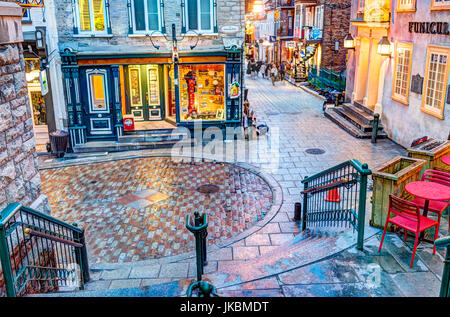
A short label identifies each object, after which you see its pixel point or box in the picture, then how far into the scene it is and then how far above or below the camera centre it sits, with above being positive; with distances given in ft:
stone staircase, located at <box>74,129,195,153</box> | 52.80 -12.12
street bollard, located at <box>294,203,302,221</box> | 31.09 -12.34
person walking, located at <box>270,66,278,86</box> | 111.18 -8.10
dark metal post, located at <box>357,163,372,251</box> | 20.85 -8.32
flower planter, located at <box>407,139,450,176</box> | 28.96 -7.80
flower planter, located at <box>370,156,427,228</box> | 23.85 -8.21
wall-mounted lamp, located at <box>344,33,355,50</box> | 65.26 +0.10
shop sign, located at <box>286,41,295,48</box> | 126.04 -0.36
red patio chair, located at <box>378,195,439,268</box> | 20.26 -8.79
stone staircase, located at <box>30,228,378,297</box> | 18.57 -11.06
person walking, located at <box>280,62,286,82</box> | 118.62 -8.03
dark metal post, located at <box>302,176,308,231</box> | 28.88 -11.20
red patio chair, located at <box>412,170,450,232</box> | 22.91 -8.55
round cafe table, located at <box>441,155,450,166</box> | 27.90 -7.92
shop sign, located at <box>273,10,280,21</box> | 131.13 +8.83
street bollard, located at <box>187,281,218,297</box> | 11.18 -6.47
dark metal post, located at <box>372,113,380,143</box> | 52.30 -10.56
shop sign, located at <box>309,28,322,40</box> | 99.04 +1.95
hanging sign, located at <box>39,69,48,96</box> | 43.96 -3.51
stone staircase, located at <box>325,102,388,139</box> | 56.03 -11.24
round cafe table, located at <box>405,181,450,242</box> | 21.66 -7.87
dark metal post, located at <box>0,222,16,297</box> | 15.42 -8.01
